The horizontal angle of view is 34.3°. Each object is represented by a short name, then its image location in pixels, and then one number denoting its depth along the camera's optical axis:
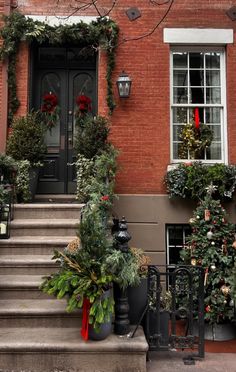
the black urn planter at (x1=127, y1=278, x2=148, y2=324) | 4.73
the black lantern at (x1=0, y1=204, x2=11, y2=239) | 5.83
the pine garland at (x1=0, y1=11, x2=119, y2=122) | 7.40
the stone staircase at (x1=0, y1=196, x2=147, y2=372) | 4.07
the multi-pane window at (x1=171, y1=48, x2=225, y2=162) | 7.68
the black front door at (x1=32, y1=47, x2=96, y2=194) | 7.86
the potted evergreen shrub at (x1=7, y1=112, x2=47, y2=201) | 6.92
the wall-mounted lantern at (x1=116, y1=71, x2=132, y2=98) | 7.32
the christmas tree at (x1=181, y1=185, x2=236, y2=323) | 5.59
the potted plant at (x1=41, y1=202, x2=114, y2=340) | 4.11
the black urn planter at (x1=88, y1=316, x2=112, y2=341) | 4.20
